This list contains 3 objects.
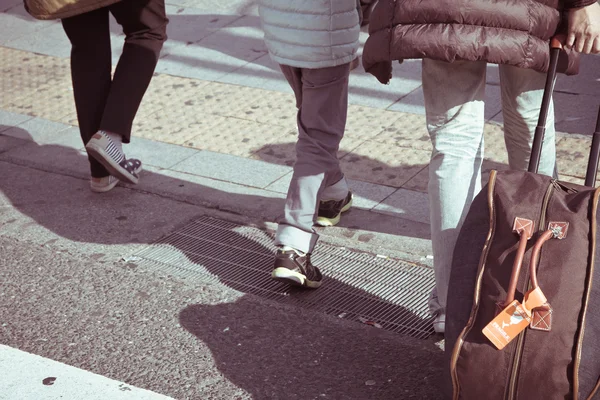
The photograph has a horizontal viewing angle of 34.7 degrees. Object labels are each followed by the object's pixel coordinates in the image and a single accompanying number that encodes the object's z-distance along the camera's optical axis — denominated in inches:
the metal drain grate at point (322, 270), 141.2
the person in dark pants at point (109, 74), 176.1
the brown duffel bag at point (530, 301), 97.3
